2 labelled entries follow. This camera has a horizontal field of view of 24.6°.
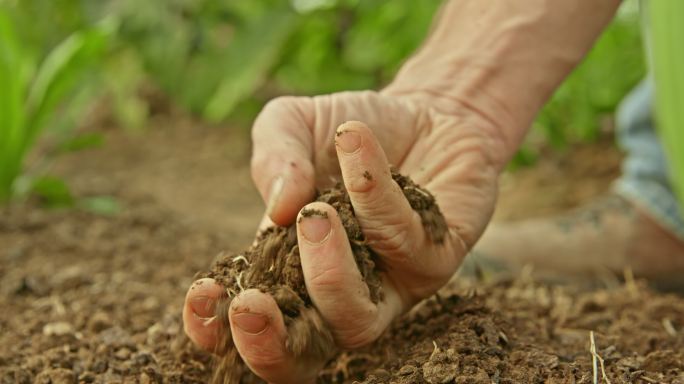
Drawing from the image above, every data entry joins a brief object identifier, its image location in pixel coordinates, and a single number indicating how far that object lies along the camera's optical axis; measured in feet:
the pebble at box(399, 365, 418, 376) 1.91
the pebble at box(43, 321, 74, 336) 2.23
